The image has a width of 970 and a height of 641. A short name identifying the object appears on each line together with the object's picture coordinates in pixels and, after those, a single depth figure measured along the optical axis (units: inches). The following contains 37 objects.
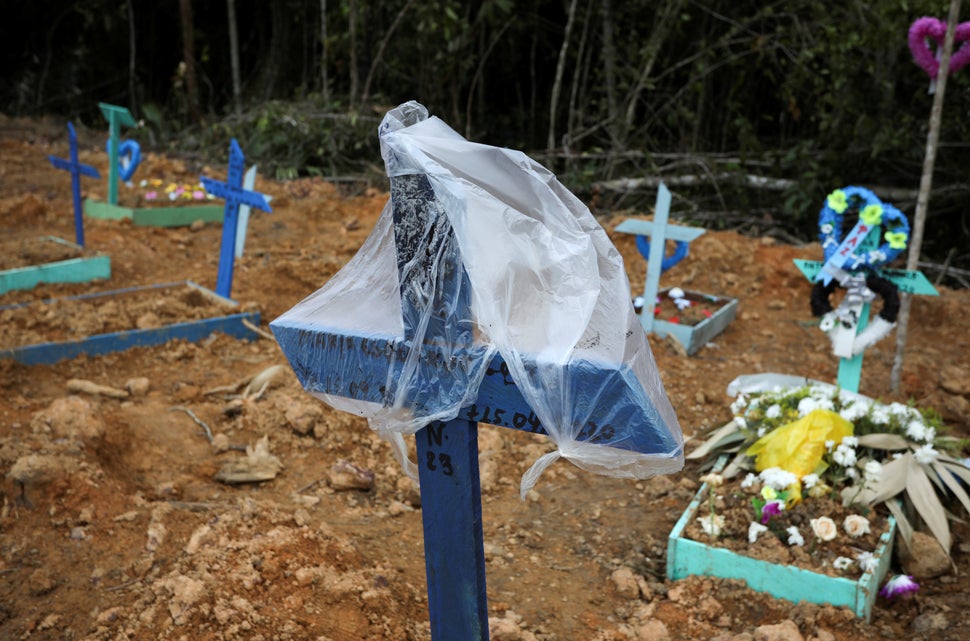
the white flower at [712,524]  112.4
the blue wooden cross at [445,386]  55.3
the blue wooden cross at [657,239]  193.9
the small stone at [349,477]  127.3
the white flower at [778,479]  118.1
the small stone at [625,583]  106.6
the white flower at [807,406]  131.0
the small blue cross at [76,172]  242.7
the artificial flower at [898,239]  144.3
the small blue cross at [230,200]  201.6
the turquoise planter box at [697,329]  195.3
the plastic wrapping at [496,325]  56.0
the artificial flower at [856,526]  110.2
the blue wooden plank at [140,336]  165.0
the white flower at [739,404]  141.3
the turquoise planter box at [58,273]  207.0
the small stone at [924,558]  111.2
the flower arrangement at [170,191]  297.9
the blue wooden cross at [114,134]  256.8
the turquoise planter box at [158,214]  279.0
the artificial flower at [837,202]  150.3
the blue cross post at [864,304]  147.3
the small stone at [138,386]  157.2
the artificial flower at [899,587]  105.7
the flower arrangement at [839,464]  113.3
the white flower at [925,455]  122.4
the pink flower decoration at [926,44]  168.1
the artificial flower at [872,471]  119.1
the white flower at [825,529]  108.6
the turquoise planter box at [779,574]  101.5
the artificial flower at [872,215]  144.3
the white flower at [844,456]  120.3
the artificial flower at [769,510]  112.6
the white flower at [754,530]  110.5
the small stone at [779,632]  92.4
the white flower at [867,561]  103.7
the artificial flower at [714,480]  122.3
